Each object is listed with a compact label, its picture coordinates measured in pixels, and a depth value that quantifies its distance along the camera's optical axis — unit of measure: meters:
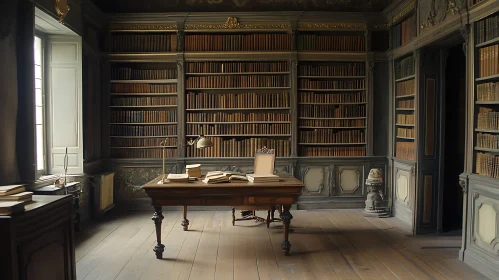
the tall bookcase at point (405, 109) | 5.85
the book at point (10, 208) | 2.19
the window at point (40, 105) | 5.28
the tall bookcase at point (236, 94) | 6.79
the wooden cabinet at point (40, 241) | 2.15
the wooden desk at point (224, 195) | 4.25
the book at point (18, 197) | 2.52
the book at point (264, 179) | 4.38
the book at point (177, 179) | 4.41
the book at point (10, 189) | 2.59
